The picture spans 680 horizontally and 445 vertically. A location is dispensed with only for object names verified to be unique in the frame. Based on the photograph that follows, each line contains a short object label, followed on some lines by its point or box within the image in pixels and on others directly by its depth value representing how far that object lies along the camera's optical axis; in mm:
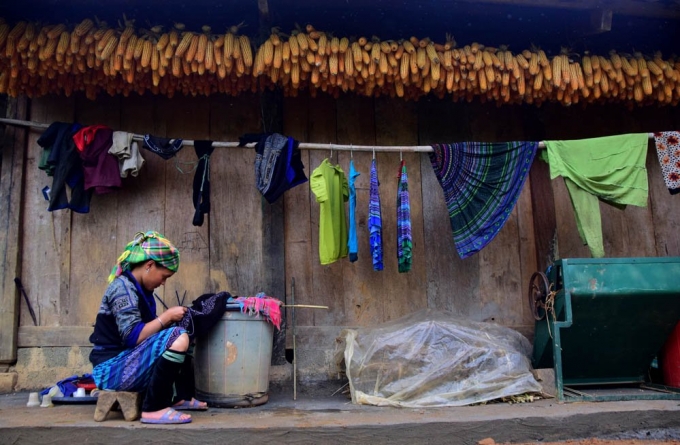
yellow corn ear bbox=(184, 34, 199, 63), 4562
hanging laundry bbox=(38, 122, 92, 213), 4910
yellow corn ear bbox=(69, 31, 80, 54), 4484
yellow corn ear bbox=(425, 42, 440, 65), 4820
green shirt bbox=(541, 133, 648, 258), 4992
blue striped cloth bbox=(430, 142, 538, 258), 5039
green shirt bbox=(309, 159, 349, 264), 4934
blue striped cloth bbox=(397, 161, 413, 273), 4961
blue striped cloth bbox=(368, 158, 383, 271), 4949
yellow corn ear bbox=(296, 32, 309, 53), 4651
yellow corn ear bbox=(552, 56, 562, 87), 4965
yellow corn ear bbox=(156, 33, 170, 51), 4562
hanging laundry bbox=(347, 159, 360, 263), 4934
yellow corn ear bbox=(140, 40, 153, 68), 4531
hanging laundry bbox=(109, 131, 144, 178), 4961
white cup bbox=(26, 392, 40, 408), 4348
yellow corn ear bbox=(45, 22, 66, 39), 4512
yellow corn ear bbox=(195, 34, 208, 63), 4570
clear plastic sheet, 4430
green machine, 4539
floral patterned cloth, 5148
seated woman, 3670
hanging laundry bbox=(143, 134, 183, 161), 4988
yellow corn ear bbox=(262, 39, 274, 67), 4616
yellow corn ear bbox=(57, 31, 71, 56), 4469
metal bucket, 4281
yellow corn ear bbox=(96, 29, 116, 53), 4512
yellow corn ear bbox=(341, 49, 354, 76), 4691
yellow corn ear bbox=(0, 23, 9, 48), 4457
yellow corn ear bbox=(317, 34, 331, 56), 4645
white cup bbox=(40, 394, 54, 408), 4306
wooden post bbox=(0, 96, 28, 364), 5035
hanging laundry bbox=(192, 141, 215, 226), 5059
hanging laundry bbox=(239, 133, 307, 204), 4957
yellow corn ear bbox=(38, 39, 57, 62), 4480
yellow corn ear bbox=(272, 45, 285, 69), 4621
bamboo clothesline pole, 5031
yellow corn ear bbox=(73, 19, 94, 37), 4512
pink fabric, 4297
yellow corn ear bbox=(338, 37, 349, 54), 4695
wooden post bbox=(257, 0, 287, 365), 5121
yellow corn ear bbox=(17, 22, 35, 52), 4465
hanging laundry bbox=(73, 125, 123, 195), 4898
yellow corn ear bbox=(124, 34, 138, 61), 4523
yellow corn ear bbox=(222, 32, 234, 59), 4609
